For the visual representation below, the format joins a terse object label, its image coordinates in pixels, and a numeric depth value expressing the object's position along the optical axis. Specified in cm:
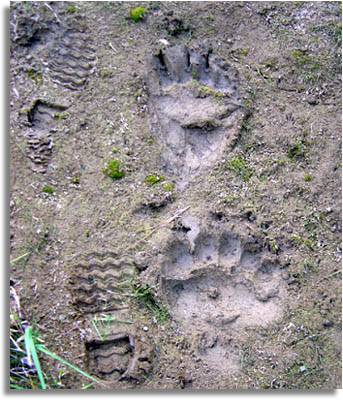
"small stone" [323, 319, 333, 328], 190
